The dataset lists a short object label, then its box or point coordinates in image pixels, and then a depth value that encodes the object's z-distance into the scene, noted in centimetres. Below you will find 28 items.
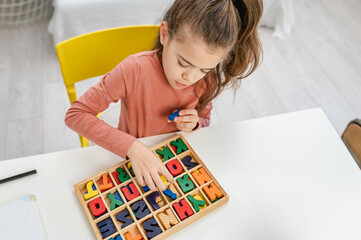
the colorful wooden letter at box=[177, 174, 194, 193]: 71
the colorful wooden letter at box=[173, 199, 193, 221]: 66
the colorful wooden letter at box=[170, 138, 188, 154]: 77
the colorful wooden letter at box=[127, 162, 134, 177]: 73
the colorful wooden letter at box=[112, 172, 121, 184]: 71
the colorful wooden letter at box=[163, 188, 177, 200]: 69
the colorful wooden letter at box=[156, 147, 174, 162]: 76
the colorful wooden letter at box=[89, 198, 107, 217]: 65
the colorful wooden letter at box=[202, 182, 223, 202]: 70
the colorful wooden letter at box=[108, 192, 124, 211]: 67
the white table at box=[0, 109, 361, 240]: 68
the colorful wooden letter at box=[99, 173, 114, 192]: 69
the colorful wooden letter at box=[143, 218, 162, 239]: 64
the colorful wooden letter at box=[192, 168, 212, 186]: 72
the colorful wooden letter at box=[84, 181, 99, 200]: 67
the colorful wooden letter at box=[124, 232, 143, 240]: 63
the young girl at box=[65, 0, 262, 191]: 65
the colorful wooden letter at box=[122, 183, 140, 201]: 68
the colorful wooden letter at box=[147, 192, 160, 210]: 68
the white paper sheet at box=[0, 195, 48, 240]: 62
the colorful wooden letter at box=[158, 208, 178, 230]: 65
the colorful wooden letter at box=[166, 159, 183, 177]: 73
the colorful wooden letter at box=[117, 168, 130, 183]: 71
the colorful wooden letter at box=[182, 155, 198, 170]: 75
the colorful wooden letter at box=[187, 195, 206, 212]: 68
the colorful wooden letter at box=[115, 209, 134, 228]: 65
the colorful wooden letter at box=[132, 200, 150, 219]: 66
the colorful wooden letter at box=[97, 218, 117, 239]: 63
